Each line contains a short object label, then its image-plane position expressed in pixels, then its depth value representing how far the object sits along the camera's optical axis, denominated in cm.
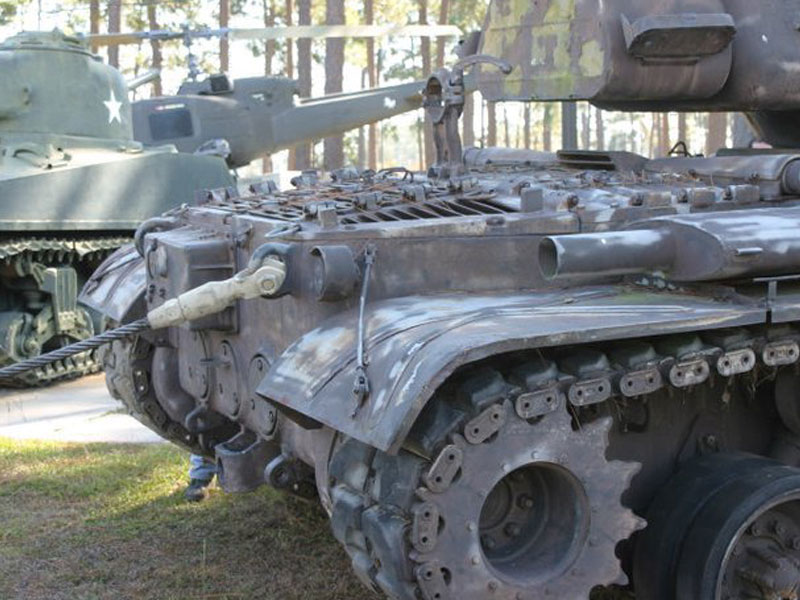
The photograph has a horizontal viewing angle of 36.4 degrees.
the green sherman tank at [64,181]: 1051
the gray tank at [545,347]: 371
